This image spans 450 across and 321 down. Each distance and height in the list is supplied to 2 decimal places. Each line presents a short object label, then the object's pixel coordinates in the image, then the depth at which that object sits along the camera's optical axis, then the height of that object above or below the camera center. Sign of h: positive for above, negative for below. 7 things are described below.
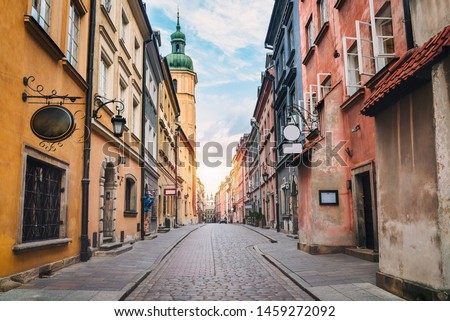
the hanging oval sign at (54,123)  7.65 +1.69
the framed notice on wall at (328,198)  12.42 +0.41
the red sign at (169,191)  28.03 +1.55
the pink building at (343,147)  10.54 +1.84
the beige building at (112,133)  13.00 +3.05
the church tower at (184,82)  56.81 +18.04
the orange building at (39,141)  7.16 +1.48
